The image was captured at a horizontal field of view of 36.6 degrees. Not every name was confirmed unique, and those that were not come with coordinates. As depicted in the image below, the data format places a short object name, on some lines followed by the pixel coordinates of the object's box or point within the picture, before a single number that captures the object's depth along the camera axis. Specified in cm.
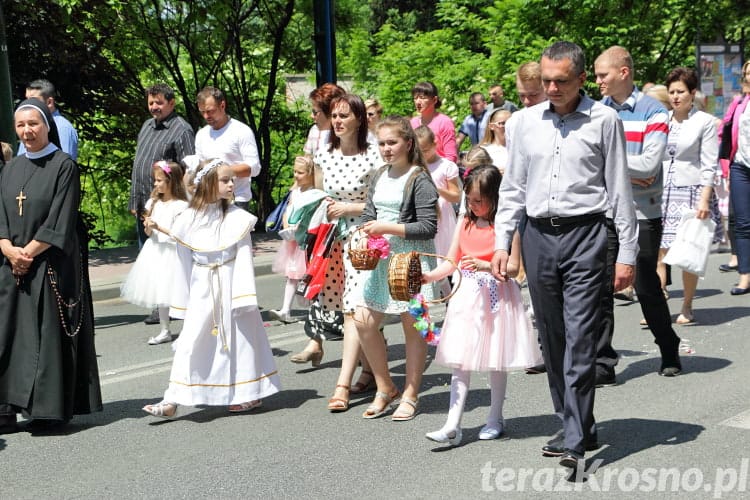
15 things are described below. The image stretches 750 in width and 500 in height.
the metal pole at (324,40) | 1577
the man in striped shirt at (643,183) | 716
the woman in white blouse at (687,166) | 947
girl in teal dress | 653
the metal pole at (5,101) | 1152
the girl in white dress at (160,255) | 959
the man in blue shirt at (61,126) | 1009
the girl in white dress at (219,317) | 677
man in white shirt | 961
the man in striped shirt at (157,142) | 1013
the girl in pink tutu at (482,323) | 588
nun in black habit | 655
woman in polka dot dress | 706
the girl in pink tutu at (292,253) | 908
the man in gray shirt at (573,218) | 528
